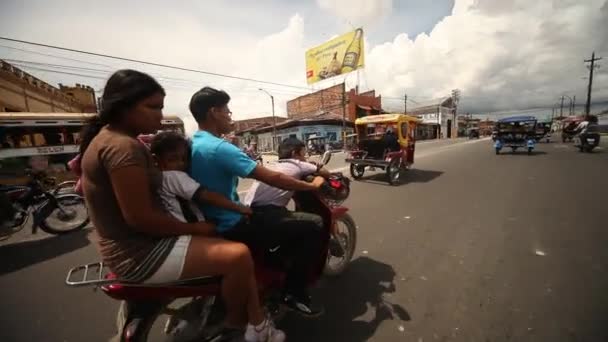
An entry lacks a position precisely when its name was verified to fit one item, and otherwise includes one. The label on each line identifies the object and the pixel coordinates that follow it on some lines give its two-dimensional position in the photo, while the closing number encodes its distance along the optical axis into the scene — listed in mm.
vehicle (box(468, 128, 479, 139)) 47238
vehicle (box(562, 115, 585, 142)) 21166
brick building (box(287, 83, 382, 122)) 33750
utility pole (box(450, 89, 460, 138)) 59369
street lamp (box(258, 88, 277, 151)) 29056
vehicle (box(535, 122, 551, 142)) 21750
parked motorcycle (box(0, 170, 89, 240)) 4176
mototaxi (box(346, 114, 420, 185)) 7973
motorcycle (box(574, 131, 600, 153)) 13445
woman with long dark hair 1230
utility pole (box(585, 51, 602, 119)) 32859
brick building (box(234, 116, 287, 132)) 41216
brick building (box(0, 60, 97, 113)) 15188
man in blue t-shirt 1669
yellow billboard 27344
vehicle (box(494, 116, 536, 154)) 14188
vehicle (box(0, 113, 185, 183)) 8062
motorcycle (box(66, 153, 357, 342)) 1456
